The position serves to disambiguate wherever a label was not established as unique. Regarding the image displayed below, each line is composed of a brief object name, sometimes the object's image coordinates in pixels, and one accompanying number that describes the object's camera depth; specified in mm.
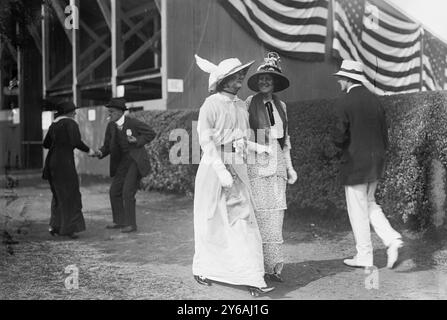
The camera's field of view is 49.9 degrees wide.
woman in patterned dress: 4262
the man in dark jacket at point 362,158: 4594
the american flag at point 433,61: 12828
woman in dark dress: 6371
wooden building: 10703
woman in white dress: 3834
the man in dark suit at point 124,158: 6691
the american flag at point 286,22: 10930
